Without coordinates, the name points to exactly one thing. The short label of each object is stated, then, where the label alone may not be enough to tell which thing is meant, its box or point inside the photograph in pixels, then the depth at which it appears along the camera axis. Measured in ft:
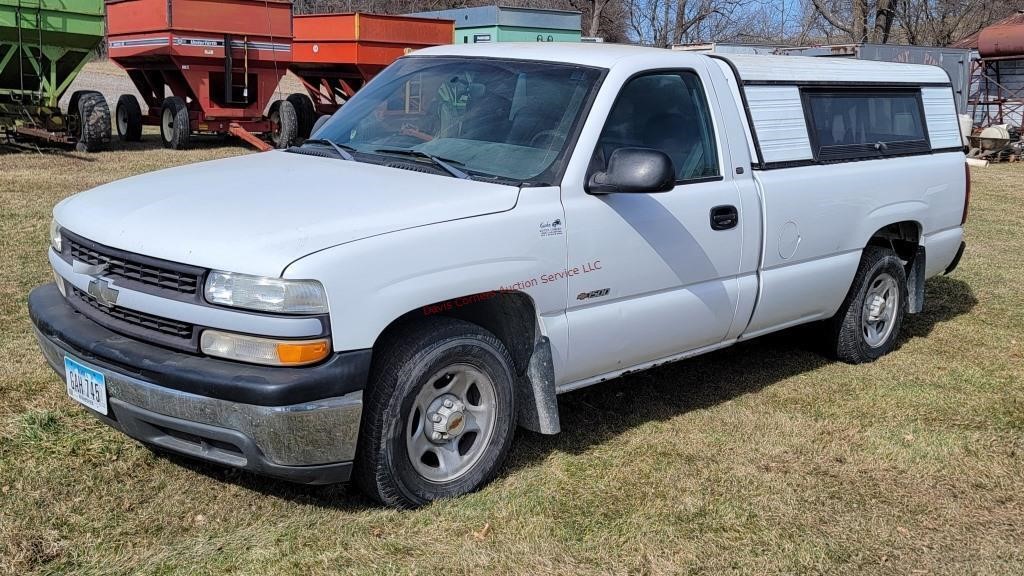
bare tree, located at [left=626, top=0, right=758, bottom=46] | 104.58
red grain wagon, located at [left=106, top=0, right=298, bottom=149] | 51.85
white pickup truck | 11.59
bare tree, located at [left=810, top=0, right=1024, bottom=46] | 119.75
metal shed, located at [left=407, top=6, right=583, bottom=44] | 66.90
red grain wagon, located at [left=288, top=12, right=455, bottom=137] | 58.85
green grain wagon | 46.14
